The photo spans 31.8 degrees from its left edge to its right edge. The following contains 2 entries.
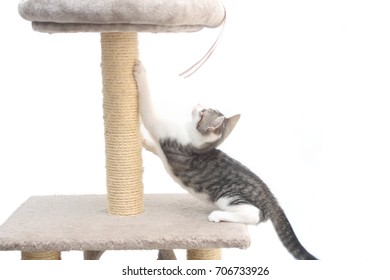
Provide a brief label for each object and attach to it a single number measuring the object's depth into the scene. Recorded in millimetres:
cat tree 2123
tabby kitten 2373
